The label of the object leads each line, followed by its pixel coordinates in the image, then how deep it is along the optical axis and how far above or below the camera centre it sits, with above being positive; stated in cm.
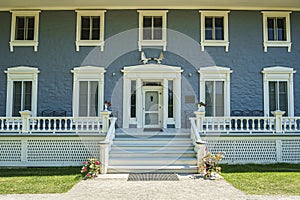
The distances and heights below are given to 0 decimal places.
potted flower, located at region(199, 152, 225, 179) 736 -163
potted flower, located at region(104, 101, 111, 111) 1012 +24
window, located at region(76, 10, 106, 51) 1133 +367
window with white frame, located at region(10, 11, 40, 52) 1136 +361
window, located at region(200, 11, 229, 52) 1136 +371
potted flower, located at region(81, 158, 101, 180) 737 -176
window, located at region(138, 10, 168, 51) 1136 +374
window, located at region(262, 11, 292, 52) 1138 +372
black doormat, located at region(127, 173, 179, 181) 720 -192
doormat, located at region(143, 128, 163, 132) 1062 -80
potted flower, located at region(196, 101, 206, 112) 917 +16
